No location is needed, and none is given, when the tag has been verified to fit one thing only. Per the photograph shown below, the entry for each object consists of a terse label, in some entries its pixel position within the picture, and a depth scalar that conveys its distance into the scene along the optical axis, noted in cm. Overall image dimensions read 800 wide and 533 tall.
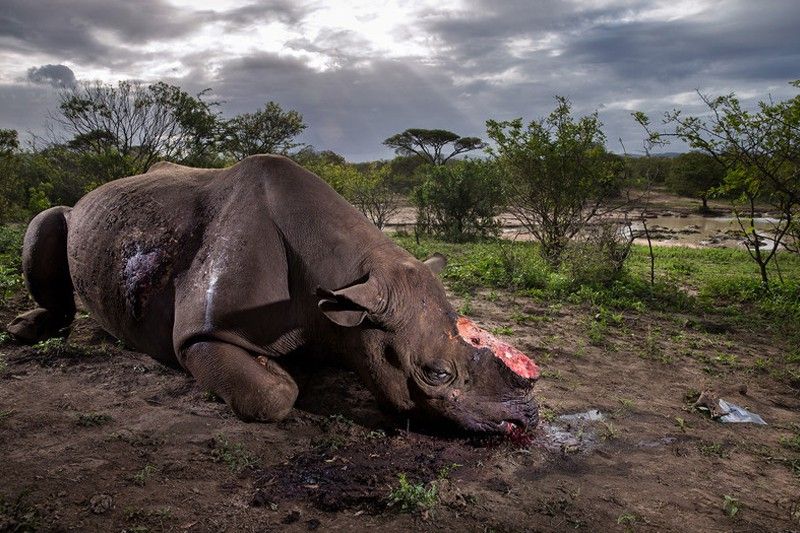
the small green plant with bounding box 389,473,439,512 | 318
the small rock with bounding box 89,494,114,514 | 296
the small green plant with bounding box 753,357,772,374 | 642
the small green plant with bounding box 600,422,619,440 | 440
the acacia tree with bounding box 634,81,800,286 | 977
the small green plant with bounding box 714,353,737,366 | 661
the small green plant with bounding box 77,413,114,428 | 407
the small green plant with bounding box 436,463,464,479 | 355
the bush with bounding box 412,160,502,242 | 2108
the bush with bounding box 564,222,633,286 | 1027
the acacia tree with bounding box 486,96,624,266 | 1238
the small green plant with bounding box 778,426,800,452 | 443
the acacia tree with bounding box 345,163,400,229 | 2170
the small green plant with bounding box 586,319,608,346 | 711
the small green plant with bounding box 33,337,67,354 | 559
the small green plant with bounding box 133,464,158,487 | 329
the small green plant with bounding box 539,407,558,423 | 463
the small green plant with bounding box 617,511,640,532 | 317
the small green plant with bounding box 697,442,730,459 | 420
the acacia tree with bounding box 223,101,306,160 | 2086
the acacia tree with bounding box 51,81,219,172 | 1778
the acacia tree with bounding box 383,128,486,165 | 4488
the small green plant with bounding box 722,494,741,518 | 334
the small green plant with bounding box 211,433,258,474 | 361
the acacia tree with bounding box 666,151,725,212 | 3644
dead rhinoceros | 384
